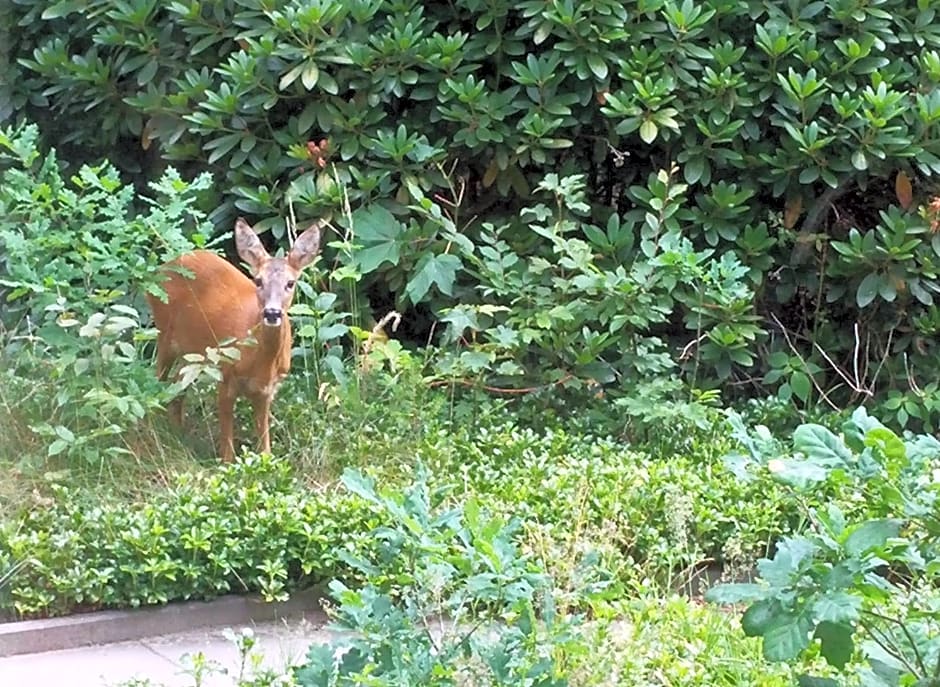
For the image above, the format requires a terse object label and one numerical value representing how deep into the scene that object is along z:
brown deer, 11.00
